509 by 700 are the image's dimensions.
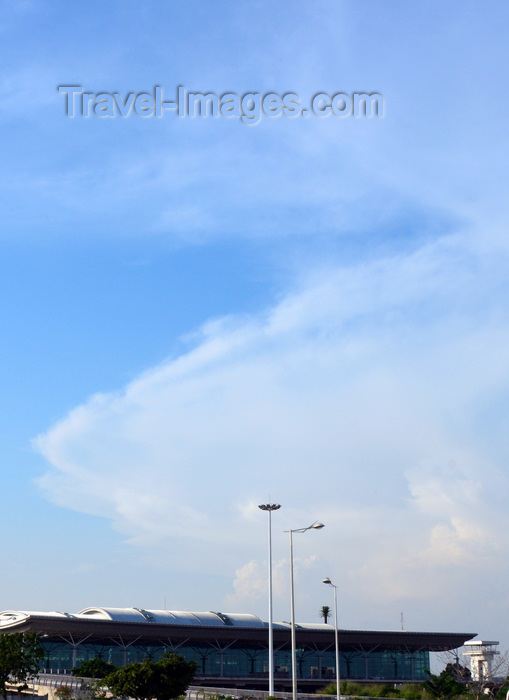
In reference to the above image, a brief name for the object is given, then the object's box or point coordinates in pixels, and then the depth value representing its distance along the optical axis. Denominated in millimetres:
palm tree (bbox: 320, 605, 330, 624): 166750
